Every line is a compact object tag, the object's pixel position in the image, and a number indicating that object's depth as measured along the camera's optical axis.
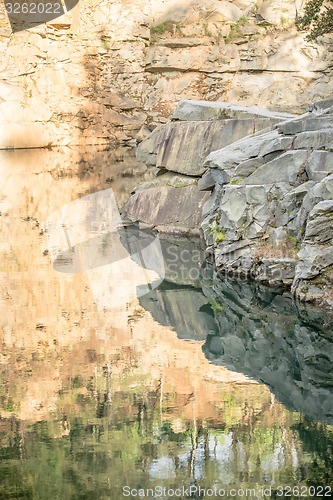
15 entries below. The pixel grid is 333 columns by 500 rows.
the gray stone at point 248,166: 18.30
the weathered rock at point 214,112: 24.83
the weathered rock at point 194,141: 24.11
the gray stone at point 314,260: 14.37
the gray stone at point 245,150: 18.03
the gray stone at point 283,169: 16.84
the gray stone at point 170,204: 23.23
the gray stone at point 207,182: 21.02
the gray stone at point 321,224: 14.55
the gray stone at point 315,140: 16.50
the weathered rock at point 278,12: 64.38
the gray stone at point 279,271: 15.80
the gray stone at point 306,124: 17.45
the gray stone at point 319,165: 16.02
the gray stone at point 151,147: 28.84
